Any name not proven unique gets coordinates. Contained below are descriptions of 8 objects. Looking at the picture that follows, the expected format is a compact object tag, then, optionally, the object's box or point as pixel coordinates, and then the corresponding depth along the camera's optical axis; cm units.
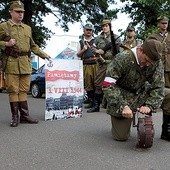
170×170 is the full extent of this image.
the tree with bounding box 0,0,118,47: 1563
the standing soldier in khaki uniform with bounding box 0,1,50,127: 419
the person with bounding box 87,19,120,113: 537
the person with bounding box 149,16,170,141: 465
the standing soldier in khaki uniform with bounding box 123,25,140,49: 567
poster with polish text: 468
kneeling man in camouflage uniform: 309
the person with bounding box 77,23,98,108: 550
